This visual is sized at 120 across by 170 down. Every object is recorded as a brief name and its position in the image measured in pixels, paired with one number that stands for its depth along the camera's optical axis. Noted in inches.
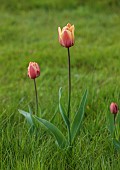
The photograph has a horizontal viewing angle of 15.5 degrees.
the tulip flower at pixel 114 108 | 88.7
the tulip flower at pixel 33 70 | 89.7
